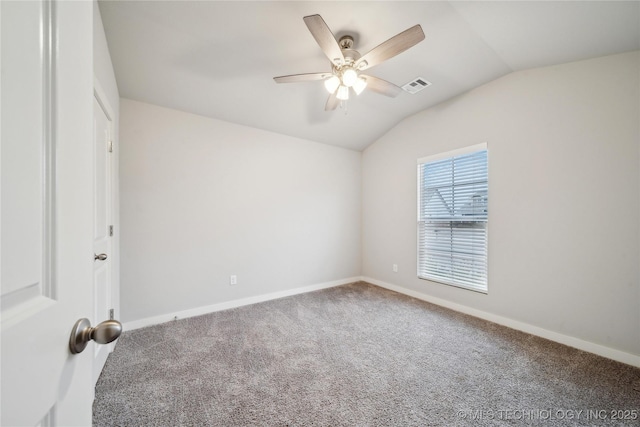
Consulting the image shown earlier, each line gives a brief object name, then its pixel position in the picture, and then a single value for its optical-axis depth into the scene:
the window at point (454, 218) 2.88
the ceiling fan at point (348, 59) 1.59
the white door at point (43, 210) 0.34
